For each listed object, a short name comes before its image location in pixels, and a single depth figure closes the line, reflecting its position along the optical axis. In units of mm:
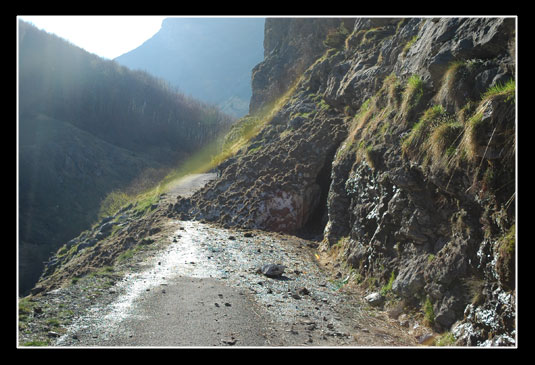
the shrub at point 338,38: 24250
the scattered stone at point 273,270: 10562
